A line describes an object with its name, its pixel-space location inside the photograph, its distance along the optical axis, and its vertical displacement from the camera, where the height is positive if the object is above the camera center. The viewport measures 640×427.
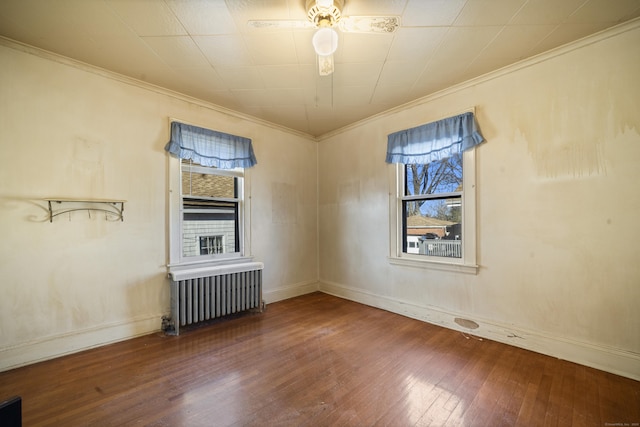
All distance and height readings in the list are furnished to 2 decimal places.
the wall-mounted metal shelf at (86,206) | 2.43 +0.10
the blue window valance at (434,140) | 2.90 +0.90
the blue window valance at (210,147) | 3.14 +0.90
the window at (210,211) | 3.31 +0.05
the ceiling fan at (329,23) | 1.76 +1.34
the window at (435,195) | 2.94 +0.24
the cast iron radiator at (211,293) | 2.96 -0.96
